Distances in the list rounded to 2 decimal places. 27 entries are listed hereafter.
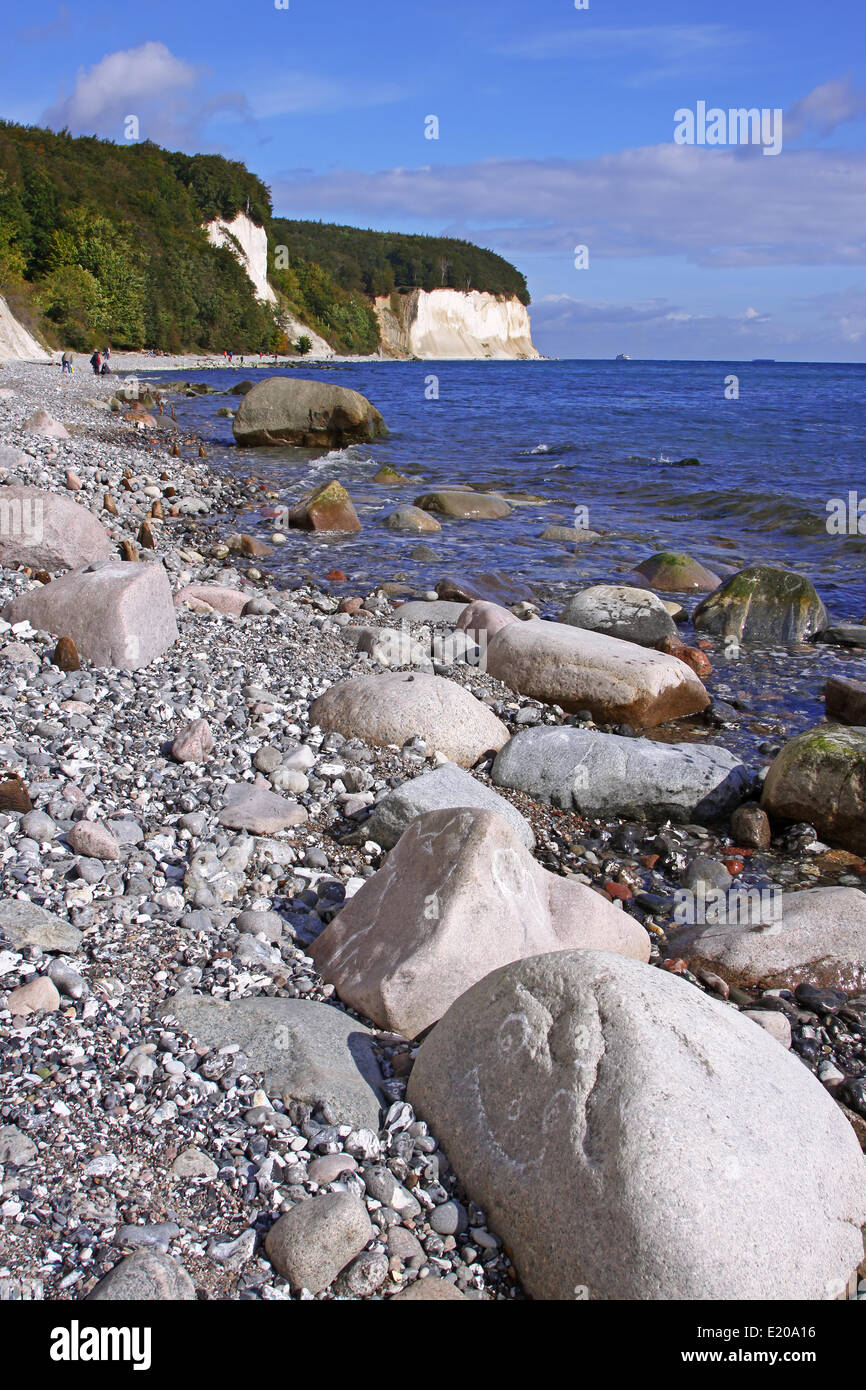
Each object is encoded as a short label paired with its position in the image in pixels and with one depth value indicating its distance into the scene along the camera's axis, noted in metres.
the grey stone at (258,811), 4.61
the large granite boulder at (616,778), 5.82
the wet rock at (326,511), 14.22
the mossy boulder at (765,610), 9.55
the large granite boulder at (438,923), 3.34
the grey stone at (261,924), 3.84
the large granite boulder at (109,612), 6.18
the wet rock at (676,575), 11.45
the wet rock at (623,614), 9.14
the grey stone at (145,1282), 2.15
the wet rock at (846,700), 7.21
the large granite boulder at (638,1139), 2.28
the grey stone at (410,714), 5.87
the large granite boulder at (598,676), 7.24
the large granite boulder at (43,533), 7.77
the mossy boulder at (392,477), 19.47
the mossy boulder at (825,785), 5.60
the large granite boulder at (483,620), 8.18
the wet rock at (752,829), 5.62
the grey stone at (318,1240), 2.32
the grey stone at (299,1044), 2.90
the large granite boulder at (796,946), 4.19
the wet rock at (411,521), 14.71
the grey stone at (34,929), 3.33
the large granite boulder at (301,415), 23.70
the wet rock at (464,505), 16.12
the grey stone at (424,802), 4.66
